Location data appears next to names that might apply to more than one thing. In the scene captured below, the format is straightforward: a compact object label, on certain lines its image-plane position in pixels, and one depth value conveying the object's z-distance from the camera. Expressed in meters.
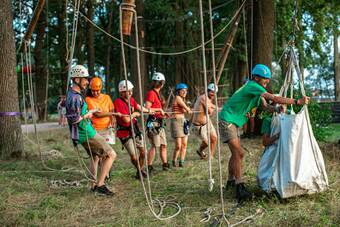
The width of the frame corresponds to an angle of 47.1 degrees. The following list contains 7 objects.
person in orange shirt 5.62
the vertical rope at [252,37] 10.16
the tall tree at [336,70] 25.21
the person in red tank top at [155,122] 6.56
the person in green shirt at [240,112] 4.73
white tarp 4.42
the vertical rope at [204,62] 3.14
